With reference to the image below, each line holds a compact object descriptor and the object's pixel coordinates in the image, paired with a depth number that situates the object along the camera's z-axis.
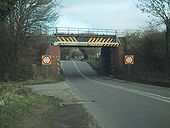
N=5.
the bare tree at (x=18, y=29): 32.44
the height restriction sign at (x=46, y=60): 38.12
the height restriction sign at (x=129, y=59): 38.91
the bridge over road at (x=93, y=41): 45.44
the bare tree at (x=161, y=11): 32.56
